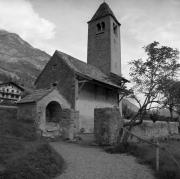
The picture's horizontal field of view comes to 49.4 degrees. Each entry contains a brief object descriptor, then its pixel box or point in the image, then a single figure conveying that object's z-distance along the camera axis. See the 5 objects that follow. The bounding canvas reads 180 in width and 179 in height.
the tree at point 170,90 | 13.52
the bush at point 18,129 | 11.77
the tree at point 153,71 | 13.84
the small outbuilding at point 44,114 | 14.29
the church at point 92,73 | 17.78
